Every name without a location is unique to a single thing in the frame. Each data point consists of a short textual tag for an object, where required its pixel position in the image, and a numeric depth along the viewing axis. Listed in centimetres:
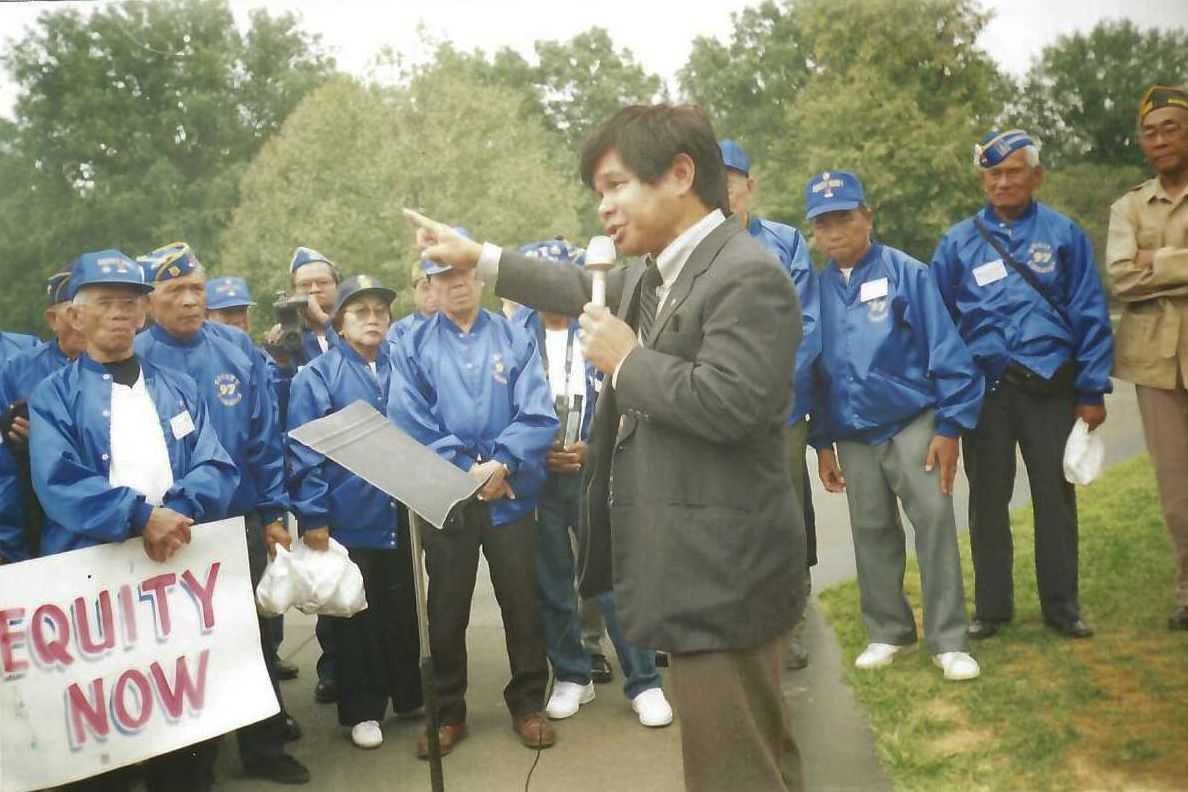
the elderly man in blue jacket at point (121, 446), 319
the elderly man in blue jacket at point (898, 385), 409
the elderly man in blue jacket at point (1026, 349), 421
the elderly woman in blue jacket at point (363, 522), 399
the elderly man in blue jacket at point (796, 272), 416
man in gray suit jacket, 213
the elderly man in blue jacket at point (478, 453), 389
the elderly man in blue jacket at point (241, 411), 381
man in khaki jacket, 404
